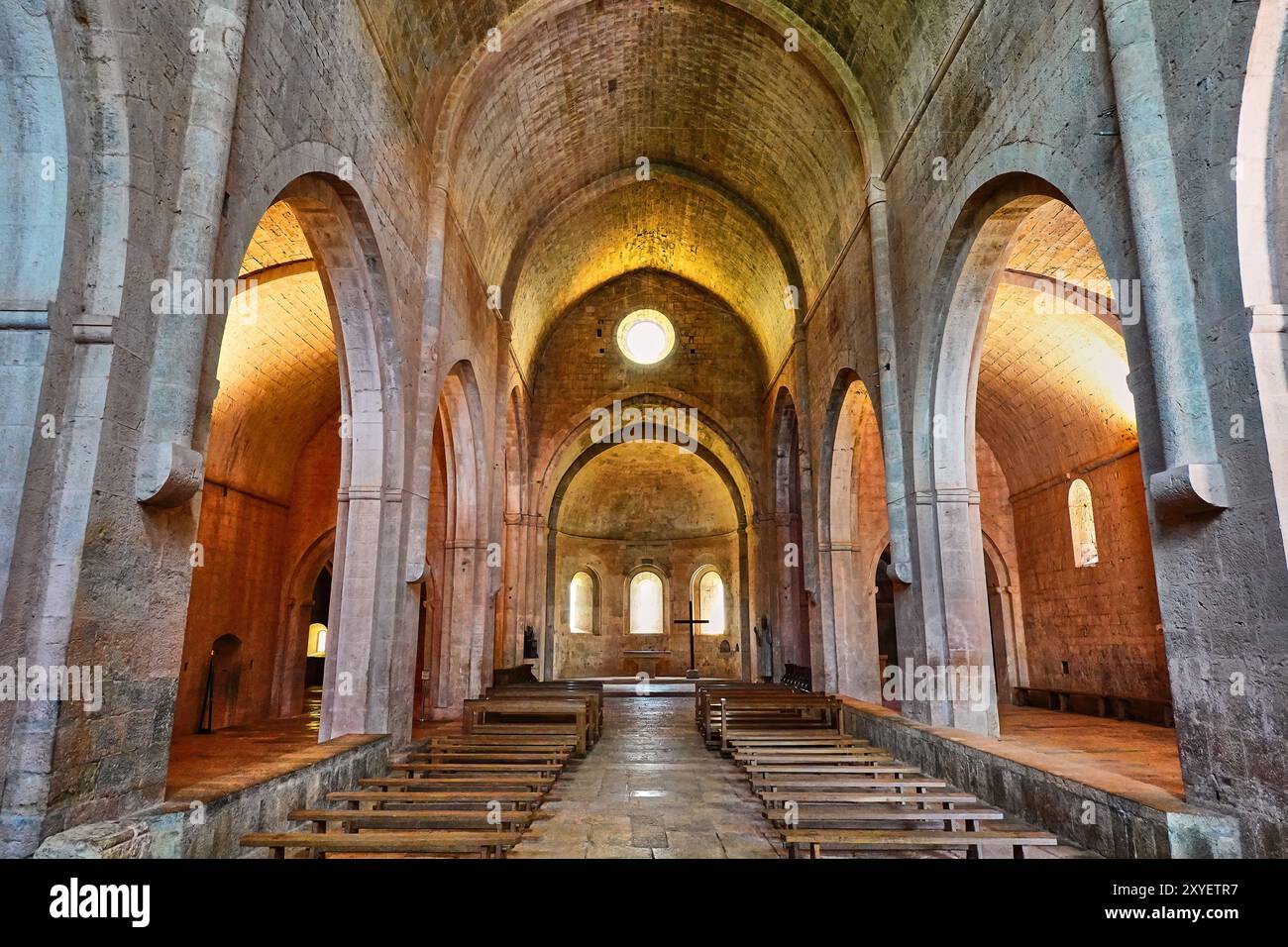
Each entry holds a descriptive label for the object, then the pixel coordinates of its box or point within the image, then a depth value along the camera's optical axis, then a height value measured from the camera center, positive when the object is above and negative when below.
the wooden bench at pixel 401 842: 4.44 -1.24
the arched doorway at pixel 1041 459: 8.90 +3.00
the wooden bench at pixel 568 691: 11.88 -1.07
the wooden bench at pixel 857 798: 5.49 -1.25
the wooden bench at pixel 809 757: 7.37 -1.28
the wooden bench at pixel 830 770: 6.79 -1.27
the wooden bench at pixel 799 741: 8.55 -1.28
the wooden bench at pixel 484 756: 7.69 -1.28
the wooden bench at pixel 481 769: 7.01 -1.28
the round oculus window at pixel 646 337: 22.16 +8.57
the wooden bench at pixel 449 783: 6.23 -1.26
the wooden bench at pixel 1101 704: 12.16 -1.40
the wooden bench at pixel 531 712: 9.73 -1.11
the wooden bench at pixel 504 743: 8.21 -1.25
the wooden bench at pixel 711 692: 11.95 -1.09
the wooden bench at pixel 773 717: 11.11 -1.31
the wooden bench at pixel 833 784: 5.99 -1.28
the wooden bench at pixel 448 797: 5.65 -1.25
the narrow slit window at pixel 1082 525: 14.66 +2.01
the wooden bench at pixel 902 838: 4.40 -1.22
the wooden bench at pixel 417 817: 5.06 -1.26
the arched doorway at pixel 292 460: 8.49 +2.93
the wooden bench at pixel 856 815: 5.00 -1.30
